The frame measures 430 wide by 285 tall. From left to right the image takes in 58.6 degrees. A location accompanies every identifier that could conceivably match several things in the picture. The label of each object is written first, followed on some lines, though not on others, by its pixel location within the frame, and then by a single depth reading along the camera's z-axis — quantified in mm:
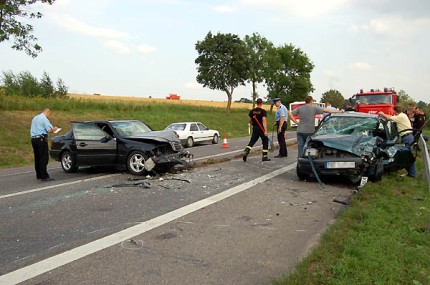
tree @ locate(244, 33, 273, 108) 49512
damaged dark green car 7785
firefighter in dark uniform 11203
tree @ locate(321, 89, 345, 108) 86700
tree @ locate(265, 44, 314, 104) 57031
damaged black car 9273
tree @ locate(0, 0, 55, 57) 17469
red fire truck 19656
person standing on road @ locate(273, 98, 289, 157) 12271
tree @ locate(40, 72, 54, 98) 31659
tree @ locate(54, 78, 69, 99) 32500
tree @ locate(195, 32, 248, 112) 43375
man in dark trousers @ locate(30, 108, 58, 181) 9148
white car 20578
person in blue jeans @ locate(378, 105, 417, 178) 9047
